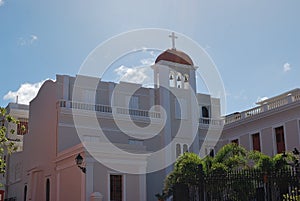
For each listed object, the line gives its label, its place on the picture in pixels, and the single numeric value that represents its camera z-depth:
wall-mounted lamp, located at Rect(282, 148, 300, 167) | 17.18
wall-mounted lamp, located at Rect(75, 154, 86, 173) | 19.58
